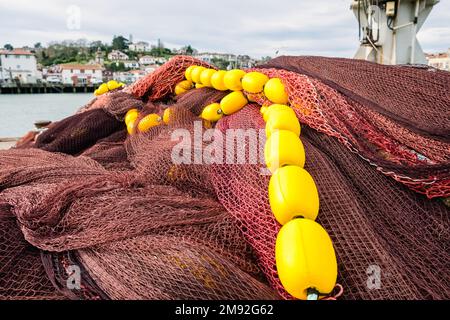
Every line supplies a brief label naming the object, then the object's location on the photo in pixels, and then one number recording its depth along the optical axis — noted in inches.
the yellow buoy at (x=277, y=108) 79.0
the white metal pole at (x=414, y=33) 222.0
